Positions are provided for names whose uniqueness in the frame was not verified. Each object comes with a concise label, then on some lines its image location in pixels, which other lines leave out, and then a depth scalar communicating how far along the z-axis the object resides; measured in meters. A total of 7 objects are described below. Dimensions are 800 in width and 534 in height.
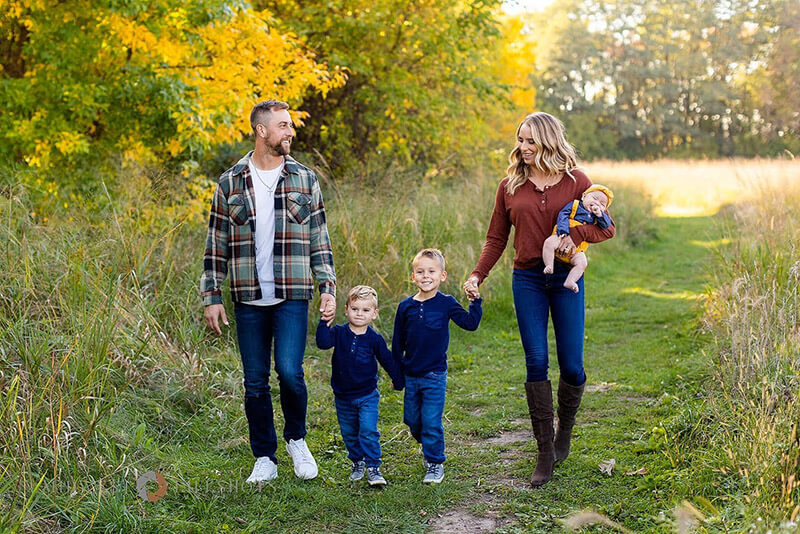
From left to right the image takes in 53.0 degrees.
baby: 4.23
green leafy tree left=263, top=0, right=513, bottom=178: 12.75
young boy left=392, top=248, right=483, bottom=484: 4.30
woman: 4.35
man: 4.14
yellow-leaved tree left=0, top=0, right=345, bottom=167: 7.68
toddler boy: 4.31
